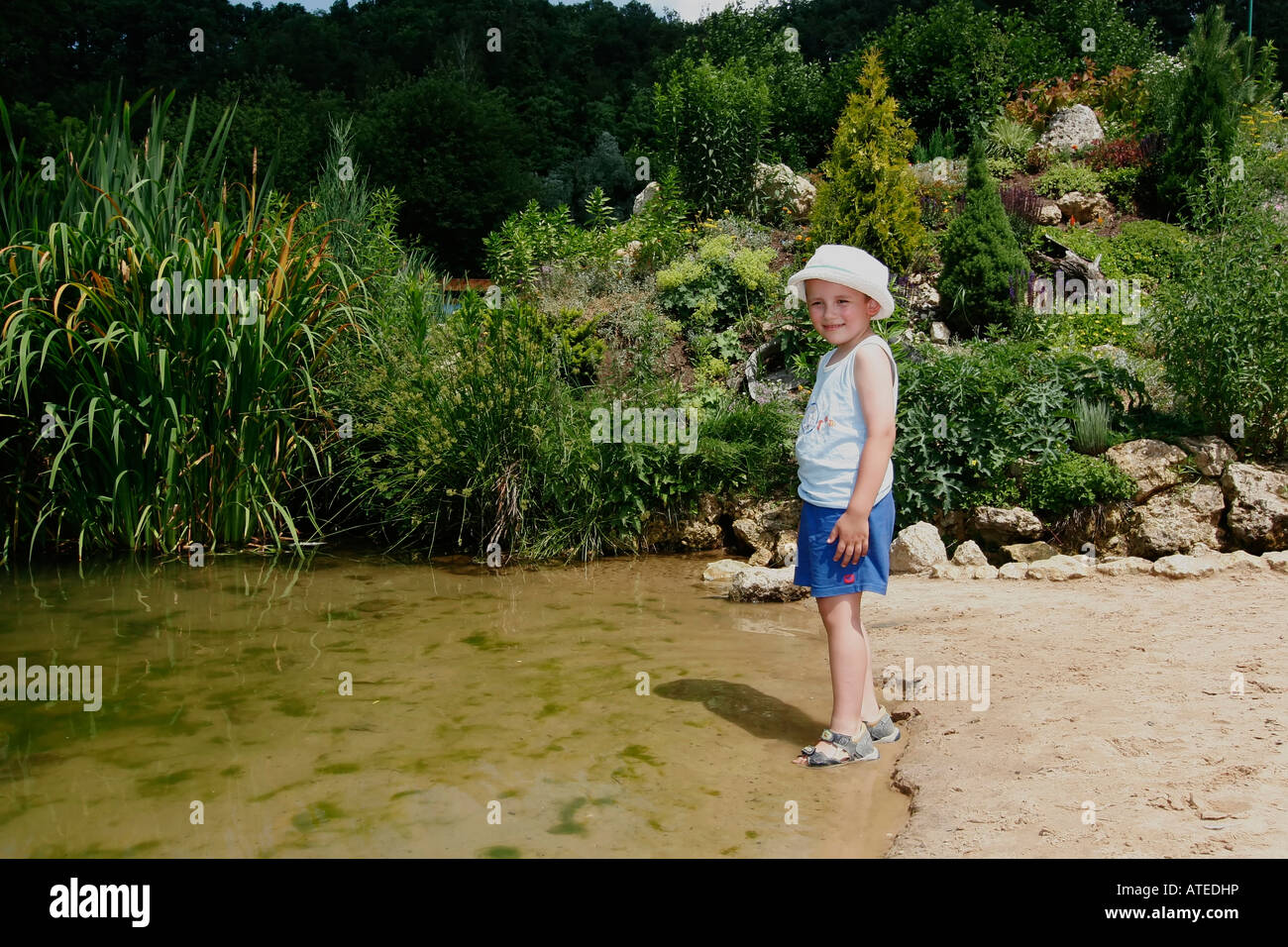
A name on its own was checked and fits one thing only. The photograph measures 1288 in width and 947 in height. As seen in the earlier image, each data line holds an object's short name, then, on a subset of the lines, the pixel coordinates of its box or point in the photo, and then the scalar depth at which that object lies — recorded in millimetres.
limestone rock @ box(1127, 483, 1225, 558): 6098
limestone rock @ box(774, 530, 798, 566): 6375
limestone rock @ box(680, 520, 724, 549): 7066
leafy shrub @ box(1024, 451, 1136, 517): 6277
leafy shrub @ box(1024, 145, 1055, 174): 12133
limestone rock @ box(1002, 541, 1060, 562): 6176
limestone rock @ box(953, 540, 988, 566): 6074
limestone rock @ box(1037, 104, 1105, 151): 12523
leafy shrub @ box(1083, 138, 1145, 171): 11742
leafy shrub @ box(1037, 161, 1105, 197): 11328
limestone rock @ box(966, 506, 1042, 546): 6344
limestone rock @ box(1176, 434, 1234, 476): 6363
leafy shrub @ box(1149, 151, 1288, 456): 6191
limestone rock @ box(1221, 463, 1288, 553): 5969
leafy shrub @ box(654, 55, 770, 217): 11055
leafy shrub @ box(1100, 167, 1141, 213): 11469
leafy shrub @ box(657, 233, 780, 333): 9133
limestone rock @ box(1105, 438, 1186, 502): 6320
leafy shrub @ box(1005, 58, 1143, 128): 13195
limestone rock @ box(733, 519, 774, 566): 6750
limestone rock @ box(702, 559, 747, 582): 6172
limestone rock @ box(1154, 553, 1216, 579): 5258
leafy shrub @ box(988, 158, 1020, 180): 11894
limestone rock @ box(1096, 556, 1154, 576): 5414
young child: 3324
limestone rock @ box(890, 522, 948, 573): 5965
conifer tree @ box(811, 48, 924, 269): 9258
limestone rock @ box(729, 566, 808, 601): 5566
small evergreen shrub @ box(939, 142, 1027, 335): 8703
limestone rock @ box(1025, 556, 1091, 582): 5537
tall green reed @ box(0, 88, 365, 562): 6043
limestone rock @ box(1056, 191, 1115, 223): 11102
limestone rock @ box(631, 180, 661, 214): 12226
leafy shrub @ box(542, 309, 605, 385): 8039
